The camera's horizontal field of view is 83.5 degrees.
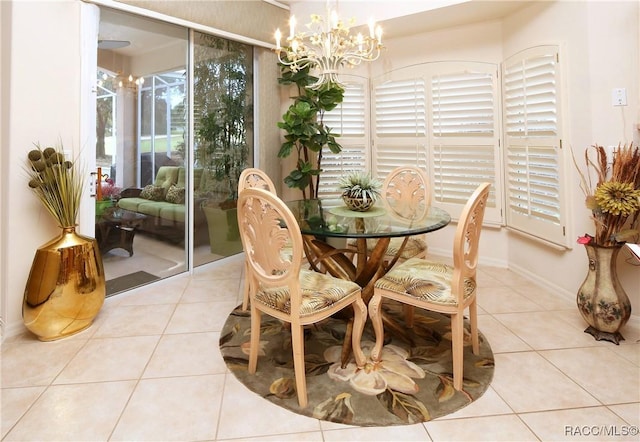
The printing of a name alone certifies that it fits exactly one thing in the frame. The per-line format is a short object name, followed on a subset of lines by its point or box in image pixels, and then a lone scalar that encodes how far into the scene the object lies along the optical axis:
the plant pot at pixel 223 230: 3.89
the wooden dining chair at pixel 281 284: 1.63
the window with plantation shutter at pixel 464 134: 3.70
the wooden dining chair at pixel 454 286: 1.76
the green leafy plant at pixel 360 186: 2.40
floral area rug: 1.67
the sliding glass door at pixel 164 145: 3.00
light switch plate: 2.41
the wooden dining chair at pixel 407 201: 2.58
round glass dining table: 1.92
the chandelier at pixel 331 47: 2.30
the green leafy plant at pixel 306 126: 3.88
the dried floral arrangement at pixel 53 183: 2.30
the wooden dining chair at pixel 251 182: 2.79
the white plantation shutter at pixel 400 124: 4.05
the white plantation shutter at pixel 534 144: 2.93
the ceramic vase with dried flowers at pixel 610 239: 2.16
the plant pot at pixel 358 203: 2.41
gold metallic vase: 2.25
